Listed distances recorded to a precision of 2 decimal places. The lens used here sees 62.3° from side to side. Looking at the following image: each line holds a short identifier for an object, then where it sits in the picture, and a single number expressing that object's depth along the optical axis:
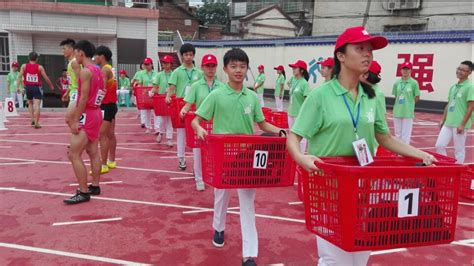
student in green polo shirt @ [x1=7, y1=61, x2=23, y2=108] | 15.87
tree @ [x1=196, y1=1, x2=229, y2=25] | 60.72
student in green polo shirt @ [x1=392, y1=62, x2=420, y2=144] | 8.25
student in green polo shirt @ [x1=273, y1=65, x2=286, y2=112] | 14.51
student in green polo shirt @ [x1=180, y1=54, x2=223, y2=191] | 4.84
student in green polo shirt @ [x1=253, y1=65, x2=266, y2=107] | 15.89
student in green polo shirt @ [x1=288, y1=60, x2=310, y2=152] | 7.44
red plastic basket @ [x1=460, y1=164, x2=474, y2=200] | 5.81
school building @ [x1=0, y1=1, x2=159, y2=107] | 17.08
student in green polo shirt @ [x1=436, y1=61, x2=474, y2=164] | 6.52
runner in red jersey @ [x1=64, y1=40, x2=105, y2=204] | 4.93
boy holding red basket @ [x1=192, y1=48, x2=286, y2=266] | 3.44
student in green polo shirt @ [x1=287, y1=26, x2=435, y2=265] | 2.32
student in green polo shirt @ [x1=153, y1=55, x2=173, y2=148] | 8.72
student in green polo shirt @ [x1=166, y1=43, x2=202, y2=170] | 6.66
